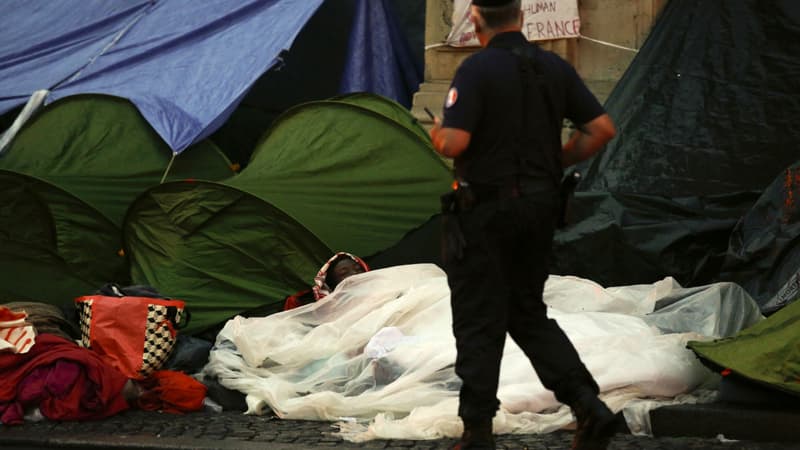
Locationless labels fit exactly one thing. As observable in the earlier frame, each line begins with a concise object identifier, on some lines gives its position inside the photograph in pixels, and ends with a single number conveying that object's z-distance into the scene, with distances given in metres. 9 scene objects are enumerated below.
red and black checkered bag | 13.29
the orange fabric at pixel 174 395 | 12.70
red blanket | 12.01
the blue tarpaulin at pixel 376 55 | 18.84
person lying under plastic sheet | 14.66
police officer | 8.53
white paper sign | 17.83
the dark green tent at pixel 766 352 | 10.49
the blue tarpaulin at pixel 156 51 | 17.00
